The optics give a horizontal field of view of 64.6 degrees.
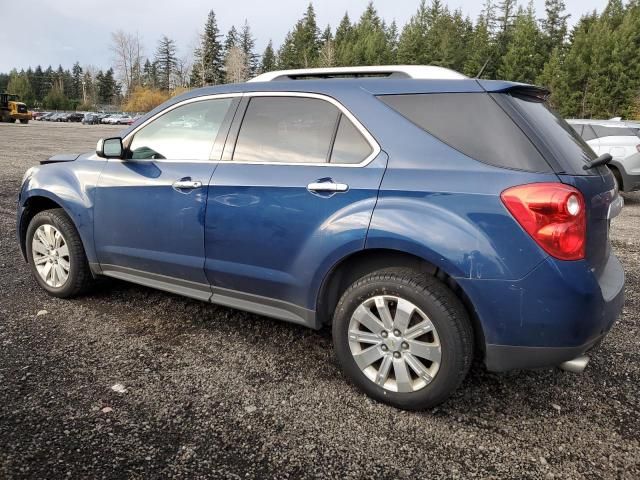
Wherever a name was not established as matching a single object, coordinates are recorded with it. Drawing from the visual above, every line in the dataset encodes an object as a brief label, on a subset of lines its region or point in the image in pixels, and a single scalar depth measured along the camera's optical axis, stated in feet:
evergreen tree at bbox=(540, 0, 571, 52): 211.00
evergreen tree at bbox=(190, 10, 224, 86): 257.96
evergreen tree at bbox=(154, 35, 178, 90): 331.98
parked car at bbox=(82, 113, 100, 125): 217.77
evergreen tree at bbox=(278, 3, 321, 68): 282.36
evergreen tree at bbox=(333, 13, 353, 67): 258.57
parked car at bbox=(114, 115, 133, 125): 221.42
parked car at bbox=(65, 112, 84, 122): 246.68
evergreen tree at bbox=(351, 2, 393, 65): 248.73
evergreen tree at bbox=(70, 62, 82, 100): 393.70
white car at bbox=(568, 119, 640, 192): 32.63
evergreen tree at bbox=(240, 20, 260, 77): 313.81
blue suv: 7.91
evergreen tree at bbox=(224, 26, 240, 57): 305.32
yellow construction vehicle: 151.64
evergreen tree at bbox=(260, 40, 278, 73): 310.65
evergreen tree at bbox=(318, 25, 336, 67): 234.17
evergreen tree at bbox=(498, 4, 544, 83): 187.52
